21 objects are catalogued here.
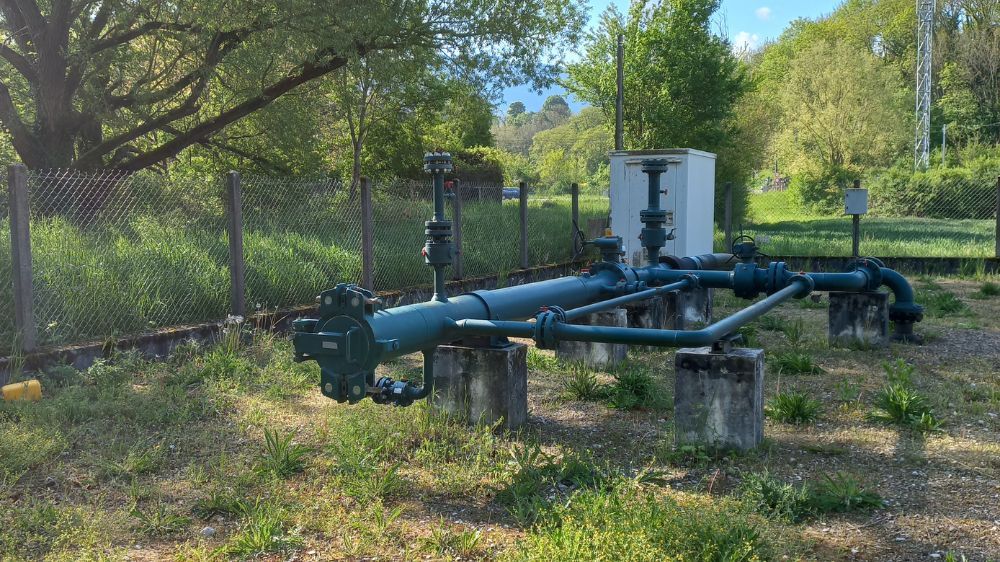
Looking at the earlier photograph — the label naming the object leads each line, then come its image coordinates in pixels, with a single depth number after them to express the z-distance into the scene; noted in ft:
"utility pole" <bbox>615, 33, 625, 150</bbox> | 57.56
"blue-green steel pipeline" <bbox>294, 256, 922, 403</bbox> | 12.73
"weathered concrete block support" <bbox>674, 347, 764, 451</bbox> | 13.94
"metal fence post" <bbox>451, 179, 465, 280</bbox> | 33.47
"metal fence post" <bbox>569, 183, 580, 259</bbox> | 41.79
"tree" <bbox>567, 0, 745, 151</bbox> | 75.82
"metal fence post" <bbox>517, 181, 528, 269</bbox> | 38.43
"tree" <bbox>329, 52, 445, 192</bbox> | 48.95
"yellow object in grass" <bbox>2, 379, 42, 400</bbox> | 17.11
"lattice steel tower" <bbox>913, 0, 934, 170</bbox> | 129.80
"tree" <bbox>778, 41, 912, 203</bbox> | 134.41
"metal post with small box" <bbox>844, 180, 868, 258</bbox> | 34.65
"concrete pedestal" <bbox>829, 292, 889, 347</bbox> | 23.80
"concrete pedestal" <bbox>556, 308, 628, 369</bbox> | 21.45
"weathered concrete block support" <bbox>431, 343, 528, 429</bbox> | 15.66
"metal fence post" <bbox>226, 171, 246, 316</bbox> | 24.35
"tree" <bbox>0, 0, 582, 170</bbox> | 41.34
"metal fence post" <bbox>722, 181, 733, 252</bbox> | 44.47
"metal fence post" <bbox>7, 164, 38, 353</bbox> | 19.26
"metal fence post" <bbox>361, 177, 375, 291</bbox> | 28.22
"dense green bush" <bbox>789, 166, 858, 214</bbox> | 126.98
